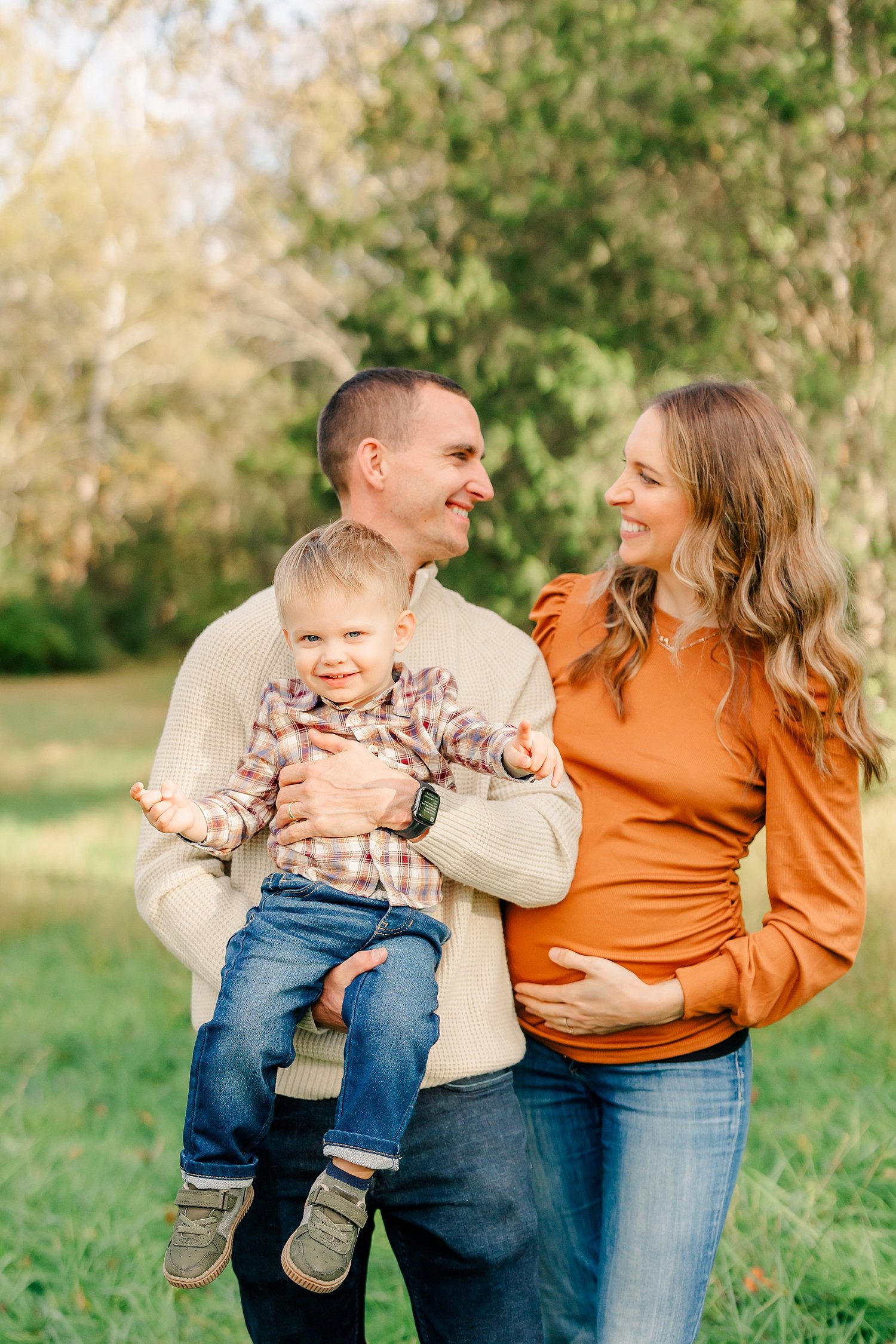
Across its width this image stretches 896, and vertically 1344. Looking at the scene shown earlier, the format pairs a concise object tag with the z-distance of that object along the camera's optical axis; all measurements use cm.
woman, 227
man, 217
